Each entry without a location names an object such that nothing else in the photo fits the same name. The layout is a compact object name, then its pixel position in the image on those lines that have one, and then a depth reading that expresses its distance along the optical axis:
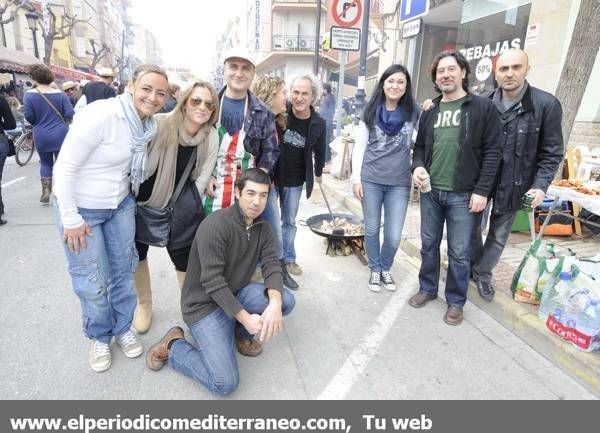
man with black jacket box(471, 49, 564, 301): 2.94
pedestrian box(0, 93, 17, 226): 4.99
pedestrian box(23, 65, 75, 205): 5.49
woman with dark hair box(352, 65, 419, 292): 3.34
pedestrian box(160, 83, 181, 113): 4.65
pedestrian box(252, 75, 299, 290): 3.21
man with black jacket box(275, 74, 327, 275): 3.42
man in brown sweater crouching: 2.26
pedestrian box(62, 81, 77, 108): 9.65
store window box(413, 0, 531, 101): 8.10
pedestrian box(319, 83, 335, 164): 11.61
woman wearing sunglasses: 2.39
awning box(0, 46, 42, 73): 14.97
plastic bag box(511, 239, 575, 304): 3.15
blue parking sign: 5.50
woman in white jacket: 2.10
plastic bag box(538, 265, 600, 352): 2.61
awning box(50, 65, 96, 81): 22.95
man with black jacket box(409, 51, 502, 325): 2.85
